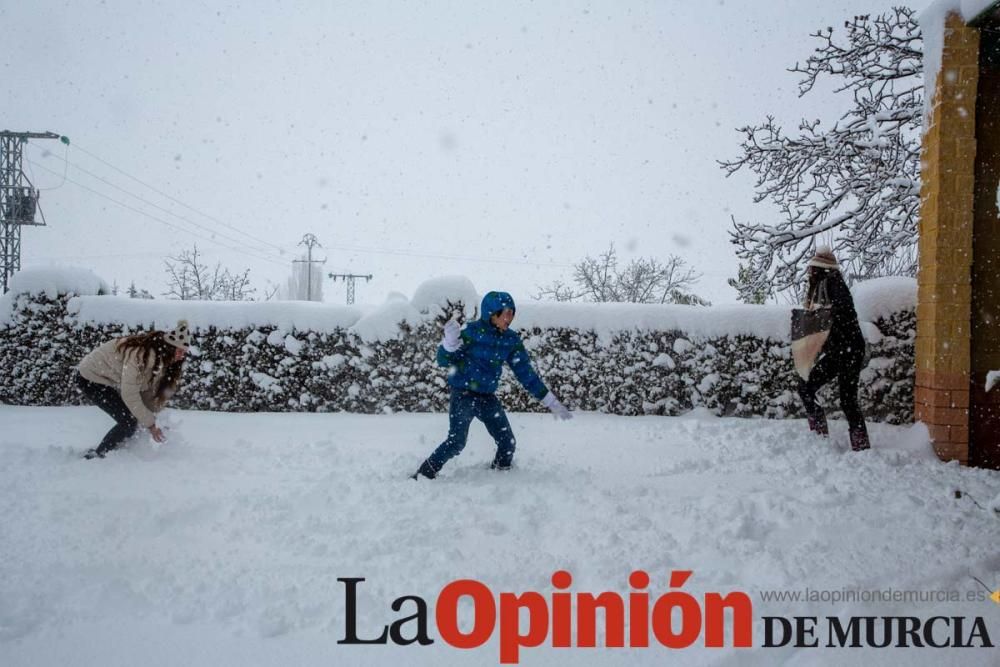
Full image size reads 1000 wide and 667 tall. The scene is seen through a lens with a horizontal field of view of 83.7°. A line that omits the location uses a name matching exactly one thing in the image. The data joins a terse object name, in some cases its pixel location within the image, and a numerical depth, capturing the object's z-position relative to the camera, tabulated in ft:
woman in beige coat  16.58
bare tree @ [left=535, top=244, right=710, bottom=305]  108.27
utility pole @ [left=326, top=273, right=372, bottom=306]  180.84
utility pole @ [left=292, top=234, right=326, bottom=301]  134.41
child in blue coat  14.12
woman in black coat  17.21
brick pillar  16.78
